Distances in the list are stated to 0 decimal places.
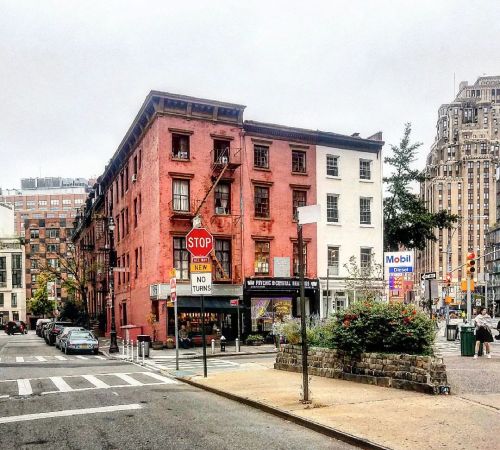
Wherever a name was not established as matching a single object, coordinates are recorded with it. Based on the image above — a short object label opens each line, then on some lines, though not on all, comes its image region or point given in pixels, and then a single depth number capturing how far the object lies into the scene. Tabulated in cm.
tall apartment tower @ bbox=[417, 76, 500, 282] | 16075
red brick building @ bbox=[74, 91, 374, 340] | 3600
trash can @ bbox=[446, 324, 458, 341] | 3431
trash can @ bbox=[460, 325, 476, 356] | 2141
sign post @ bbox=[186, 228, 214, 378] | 1723
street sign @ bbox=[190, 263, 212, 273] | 1739
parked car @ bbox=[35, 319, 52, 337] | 5958
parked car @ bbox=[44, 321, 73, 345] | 4131
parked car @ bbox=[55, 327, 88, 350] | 3382
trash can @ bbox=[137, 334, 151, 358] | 2779
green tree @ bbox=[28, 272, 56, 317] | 10250
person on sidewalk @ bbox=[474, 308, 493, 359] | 2101
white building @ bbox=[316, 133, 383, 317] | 4112
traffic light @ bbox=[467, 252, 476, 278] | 3134
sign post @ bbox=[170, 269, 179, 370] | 2002
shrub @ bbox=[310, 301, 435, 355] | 1347
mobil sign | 1927
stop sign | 1714
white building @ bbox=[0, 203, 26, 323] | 10438
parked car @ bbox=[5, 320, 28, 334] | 7062
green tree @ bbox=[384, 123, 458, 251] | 4741
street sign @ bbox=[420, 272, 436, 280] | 2789
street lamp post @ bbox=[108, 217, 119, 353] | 3206
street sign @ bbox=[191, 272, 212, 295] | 1731
